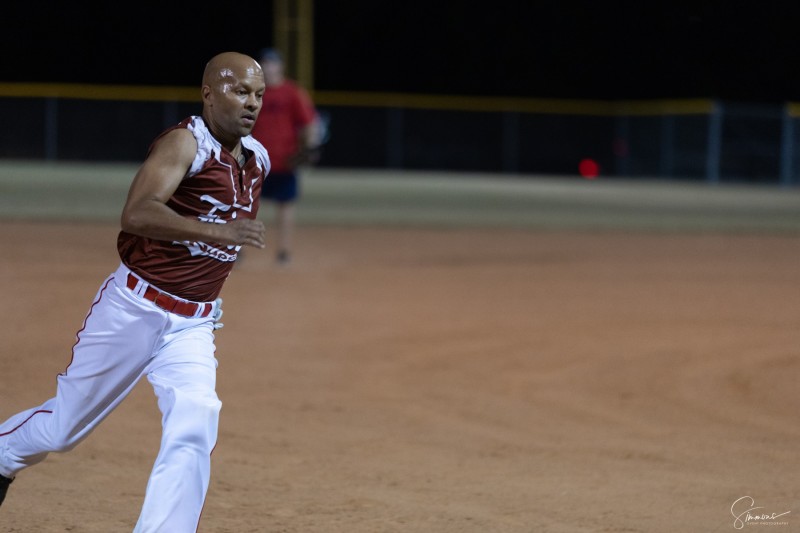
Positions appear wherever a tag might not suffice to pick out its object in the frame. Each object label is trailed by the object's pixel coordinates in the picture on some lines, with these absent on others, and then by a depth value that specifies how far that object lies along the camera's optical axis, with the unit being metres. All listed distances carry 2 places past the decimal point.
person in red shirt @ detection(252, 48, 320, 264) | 22.98
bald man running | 7.27
